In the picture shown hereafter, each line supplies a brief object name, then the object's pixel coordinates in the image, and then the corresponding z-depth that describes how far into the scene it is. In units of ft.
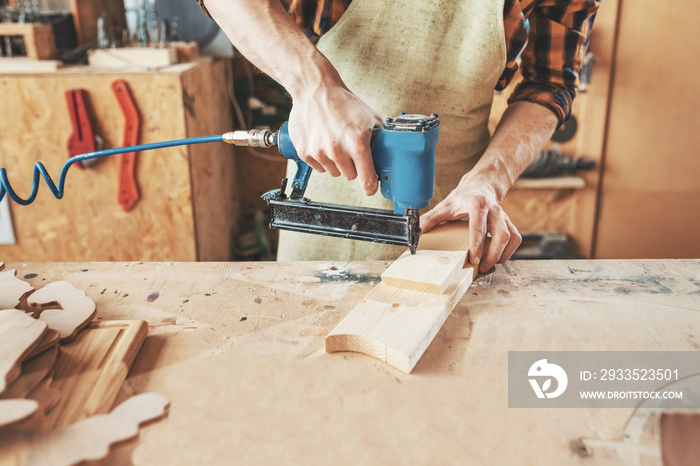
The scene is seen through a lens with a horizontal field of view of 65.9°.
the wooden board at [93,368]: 2.50
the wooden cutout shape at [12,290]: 3.36
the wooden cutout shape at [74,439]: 2.17
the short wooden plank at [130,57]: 7.86
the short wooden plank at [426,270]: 3.43
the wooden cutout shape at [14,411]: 2.25
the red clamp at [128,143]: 7.50
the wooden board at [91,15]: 8.73
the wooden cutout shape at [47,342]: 2.79
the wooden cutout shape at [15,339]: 2.55
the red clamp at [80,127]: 7.46
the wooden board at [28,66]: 7.46
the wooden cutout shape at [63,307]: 3.06
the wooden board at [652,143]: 8.98
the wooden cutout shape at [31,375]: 2.52
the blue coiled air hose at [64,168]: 3.86
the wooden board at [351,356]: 2.35
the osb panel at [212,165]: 8.22
